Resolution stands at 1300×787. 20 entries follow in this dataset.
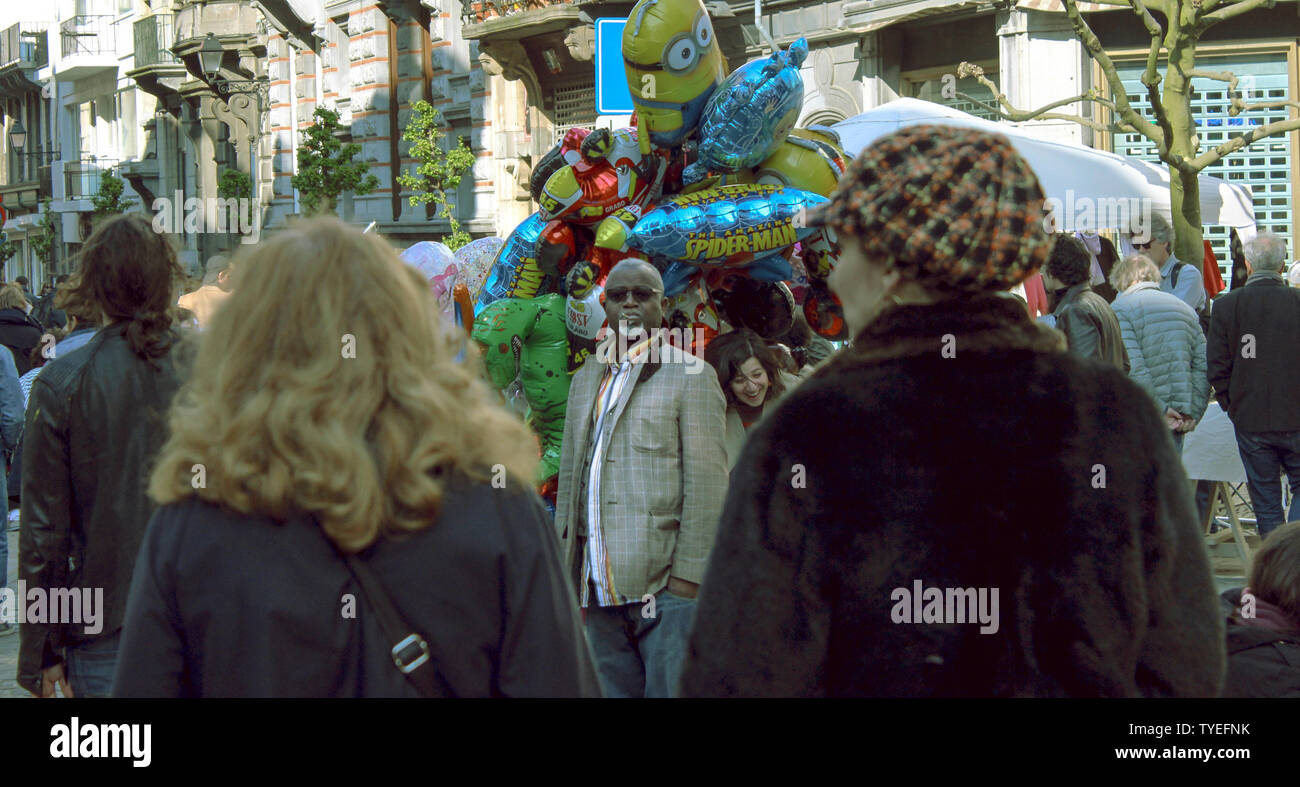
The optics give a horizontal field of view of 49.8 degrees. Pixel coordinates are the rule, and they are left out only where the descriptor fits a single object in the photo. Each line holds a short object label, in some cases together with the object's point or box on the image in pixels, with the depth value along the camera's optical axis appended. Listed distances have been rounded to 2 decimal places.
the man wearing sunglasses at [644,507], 4.60
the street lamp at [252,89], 31.38
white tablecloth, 8.52
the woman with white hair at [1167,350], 8.07
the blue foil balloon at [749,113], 5.61
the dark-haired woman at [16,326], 10.56
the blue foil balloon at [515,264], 6.14
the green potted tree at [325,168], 23.09
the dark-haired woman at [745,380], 5.04
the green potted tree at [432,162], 22.16
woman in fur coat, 2.06
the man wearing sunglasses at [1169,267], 9.68
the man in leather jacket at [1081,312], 7.76
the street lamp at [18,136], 40.00
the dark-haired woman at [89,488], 3.79
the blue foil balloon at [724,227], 5.45
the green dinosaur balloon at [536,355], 5.68
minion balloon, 5.64
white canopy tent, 9.25
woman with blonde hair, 2.03
